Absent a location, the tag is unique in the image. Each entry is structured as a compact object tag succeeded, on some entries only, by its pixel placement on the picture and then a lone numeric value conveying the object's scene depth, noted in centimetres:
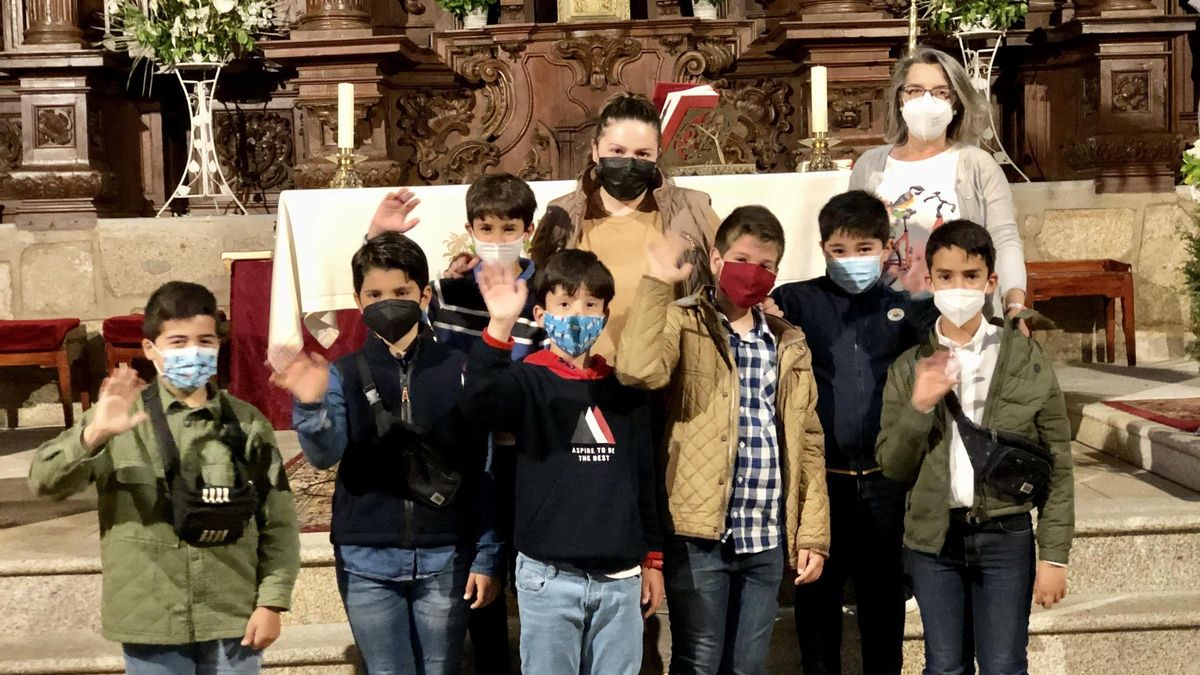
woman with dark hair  350
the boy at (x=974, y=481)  334
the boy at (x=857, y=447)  360
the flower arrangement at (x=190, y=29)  723
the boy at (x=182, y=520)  301
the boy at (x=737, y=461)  336
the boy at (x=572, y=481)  316
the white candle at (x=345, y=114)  561
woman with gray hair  386
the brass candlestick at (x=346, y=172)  576
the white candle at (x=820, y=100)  562
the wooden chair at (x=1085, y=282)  736
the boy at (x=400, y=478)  328
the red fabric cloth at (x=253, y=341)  661
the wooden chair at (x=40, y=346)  664
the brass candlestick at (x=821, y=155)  568
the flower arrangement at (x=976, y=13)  753
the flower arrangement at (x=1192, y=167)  507
